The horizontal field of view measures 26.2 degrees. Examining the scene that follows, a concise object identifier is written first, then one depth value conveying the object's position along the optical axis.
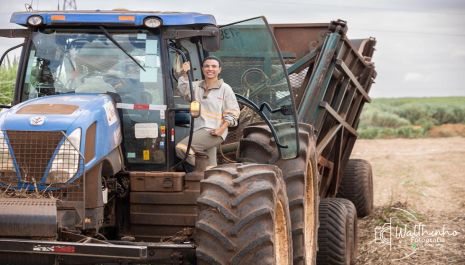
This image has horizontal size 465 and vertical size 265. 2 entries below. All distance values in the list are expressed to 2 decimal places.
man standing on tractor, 8.83
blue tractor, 7.60
